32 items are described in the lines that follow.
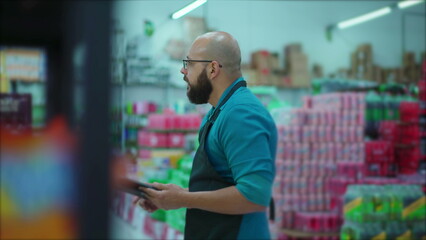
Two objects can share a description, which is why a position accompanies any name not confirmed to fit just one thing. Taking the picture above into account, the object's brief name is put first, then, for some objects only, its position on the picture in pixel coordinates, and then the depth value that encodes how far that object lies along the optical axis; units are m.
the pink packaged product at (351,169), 5.73
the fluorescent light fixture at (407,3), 11.43
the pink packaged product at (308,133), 5.72
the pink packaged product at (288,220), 5.48
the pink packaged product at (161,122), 7.66
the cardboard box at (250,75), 12.03
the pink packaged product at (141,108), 9.29
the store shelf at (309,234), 5.25
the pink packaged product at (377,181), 5.59
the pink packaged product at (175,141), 7.65
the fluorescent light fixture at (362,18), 12.64
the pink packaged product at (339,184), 5.64
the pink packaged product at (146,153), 7.08
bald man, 1.27
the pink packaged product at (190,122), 7.72
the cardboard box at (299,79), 12.79
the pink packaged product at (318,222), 5.29
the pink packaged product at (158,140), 7.66
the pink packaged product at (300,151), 5.72
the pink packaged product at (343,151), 5.91
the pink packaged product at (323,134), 5.83
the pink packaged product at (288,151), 5.69
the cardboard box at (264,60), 12.32
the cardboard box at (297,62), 12.78
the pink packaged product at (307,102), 6.83
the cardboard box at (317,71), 13.21
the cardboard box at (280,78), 12.59
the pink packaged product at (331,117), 5.92
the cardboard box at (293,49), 12.89
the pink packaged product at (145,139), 7.49
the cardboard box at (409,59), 13.30
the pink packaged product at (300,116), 5.74
